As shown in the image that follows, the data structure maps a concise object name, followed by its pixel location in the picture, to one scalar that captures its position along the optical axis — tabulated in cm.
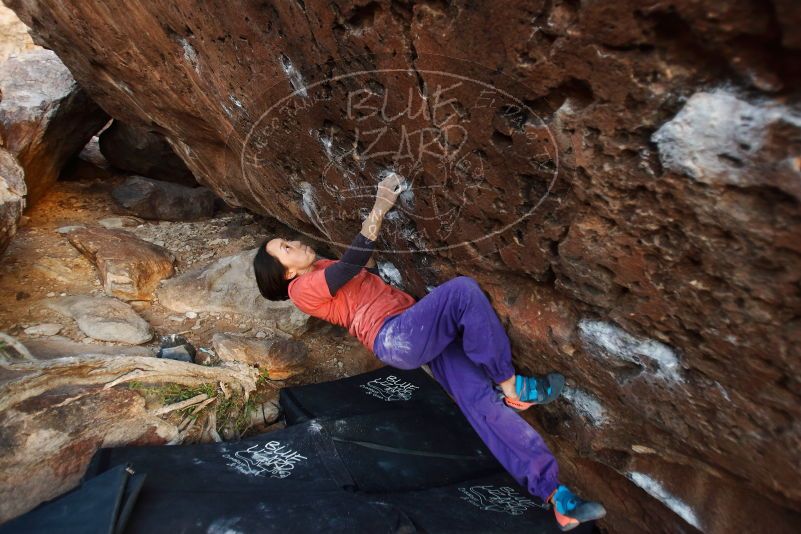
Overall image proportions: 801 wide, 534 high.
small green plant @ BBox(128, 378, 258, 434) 267
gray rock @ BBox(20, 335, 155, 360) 293
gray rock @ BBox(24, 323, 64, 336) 314
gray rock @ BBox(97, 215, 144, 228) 490
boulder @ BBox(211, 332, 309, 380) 313
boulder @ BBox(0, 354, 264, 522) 226
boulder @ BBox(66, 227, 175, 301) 367
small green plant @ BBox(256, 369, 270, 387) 306
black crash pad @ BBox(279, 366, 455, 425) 274
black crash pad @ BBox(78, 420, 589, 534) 193
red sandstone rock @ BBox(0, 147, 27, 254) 327
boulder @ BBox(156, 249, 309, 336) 358
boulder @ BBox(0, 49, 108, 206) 464
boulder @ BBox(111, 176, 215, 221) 508
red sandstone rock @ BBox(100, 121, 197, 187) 585
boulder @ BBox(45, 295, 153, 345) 320
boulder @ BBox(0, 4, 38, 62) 684
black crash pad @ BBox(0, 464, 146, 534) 173
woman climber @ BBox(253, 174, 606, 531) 201
